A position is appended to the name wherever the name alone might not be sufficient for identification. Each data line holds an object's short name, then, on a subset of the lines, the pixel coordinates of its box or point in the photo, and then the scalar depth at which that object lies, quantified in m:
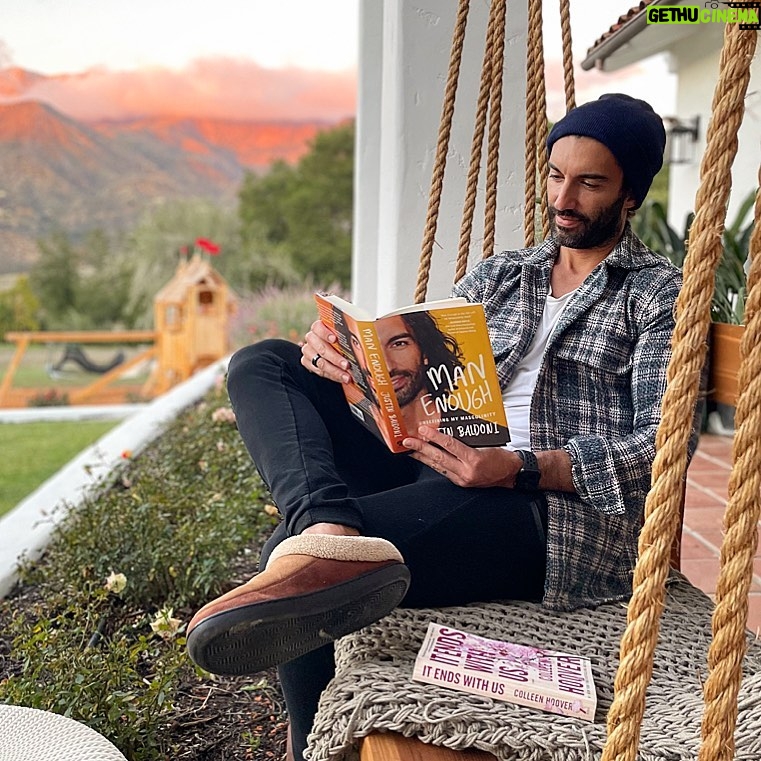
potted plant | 1.20
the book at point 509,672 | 1.18
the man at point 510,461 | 1.24
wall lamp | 6.23
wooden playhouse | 9.73
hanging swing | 0.82
